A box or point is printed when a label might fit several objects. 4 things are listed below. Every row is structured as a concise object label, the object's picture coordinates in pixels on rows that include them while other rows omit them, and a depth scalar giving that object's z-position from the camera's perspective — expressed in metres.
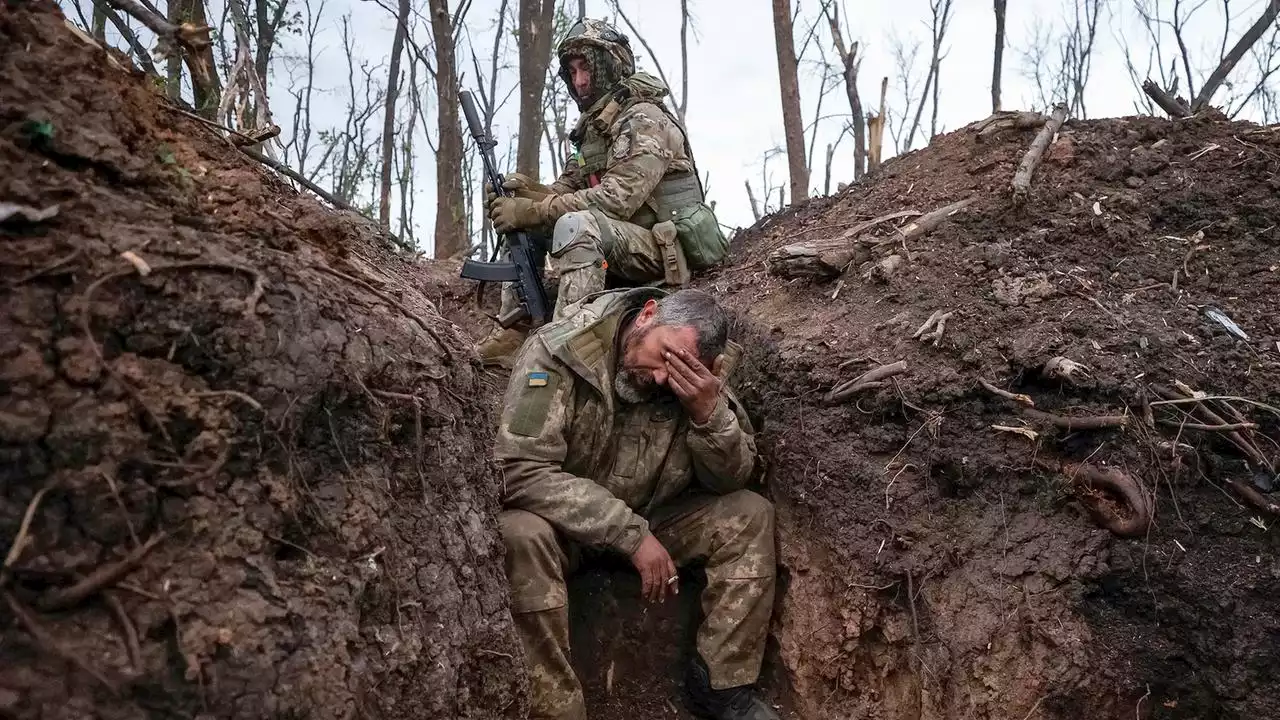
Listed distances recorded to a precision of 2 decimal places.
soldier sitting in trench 2.96
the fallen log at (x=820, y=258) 4.61
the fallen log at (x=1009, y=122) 5.48
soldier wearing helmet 5.12
